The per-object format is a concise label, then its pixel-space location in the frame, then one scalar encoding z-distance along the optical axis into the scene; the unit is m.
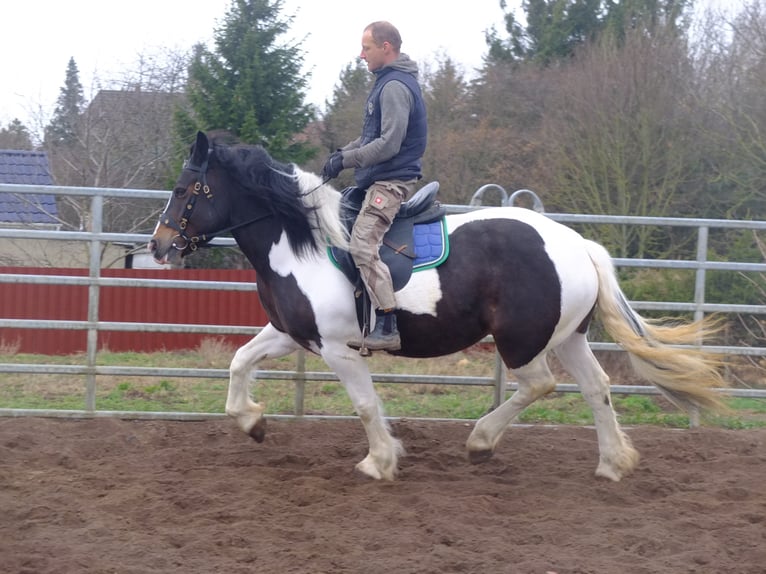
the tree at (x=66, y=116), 24.15
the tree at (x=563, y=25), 25.20
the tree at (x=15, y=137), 26.58
